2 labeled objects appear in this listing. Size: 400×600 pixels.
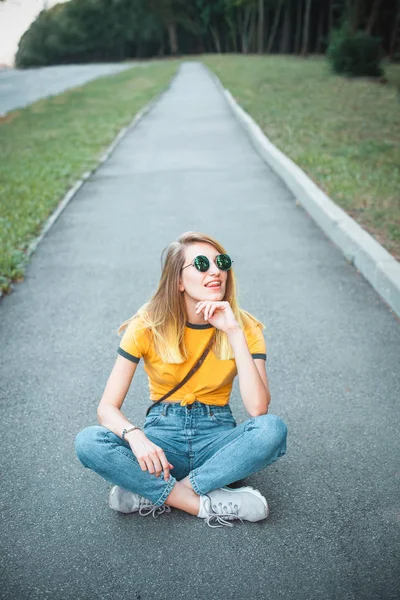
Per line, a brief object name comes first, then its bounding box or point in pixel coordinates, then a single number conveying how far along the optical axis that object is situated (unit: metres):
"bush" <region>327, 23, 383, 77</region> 23.95
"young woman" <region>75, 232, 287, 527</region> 2.71
